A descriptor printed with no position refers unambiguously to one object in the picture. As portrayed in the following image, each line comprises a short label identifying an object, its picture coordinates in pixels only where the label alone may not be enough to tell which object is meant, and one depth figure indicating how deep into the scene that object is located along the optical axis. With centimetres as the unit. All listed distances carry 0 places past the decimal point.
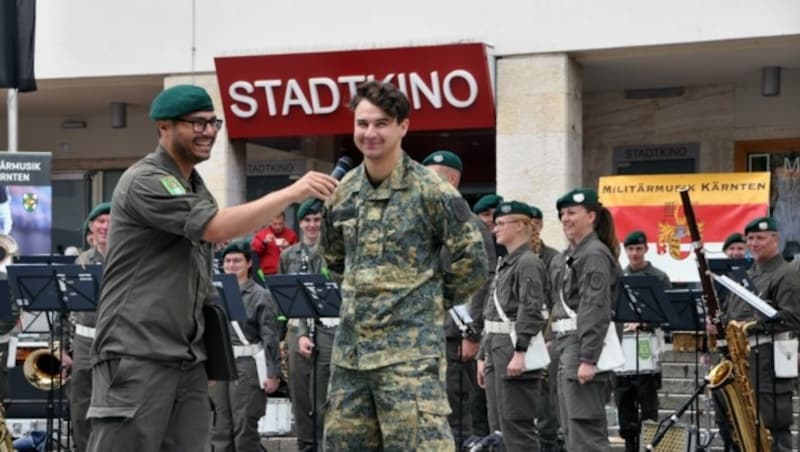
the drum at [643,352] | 1420
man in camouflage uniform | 662
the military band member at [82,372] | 1234
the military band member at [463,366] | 1272
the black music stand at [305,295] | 1255
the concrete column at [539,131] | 1903
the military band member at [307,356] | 1368
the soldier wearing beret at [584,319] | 1087
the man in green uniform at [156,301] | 640
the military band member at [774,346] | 1284
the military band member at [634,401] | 1484
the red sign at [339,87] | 1947
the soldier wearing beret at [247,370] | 1386
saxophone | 1202
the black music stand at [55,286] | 1197
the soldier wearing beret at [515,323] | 1148
